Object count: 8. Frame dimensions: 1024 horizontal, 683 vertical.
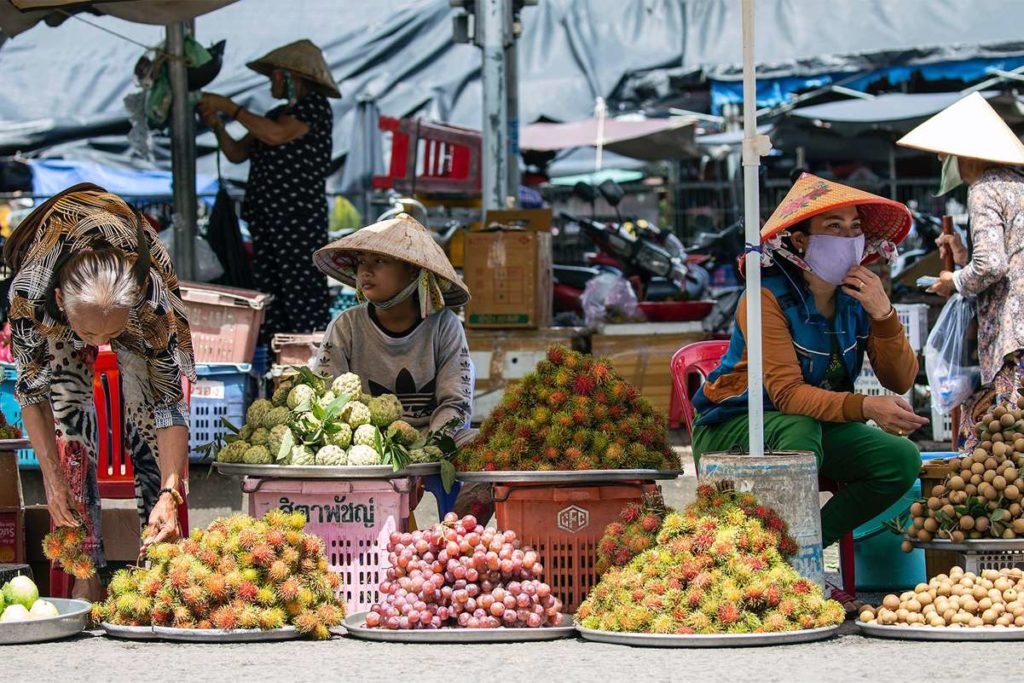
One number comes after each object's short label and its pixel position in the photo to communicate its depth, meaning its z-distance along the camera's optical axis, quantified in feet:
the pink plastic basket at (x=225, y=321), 25.02
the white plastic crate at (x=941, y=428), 27.43
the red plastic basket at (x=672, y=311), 30.48
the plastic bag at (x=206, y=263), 28.37
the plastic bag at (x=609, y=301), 30.68
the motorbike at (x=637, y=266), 35.17
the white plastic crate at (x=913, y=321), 27.17
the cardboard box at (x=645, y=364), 29.73
